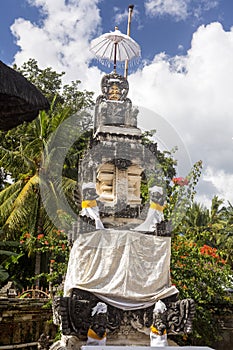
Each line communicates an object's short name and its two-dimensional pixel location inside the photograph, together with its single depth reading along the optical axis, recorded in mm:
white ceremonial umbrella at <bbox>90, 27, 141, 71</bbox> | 8211
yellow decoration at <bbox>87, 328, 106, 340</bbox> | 5820
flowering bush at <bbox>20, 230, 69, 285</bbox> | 9727
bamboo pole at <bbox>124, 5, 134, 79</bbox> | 8747
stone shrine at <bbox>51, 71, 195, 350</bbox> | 6035
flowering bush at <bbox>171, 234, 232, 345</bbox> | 9072
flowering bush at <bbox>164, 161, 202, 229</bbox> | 8586
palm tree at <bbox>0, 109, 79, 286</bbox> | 13461
